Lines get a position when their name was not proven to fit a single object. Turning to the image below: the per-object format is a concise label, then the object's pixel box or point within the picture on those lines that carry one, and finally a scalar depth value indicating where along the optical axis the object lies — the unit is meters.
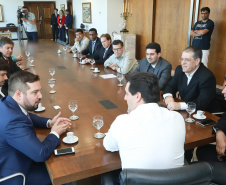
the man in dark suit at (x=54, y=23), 12.20
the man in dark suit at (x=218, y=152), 1.65
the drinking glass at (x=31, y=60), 4.22
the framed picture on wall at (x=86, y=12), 10.05
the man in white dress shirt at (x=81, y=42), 5.79
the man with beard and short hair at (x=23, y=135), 1.46
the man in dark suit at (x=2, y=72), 2.50
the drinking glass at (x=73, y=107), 1.96
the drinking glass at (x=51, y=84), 2.67
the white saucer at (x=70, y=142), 1.63
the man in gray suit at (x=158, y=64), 3.08
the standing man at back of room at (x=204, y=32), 4.78
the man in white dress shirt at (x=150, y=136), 1.18
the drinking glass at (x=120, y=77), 2.92
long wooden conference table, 1.38
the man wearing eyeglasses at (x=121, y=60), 3.73
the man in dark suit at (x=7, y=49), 3.72
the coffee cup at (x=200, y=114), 2.00
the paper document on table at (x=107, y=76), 3.38
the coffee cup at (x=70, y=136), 1.64
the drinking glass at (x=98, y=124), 1.70
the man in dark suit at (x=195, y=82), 2.38
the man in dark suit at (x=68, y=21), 11.30
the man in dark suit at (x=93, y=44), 5.19
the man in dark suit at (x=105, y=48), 4.57
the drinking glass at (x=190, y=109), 1.92
